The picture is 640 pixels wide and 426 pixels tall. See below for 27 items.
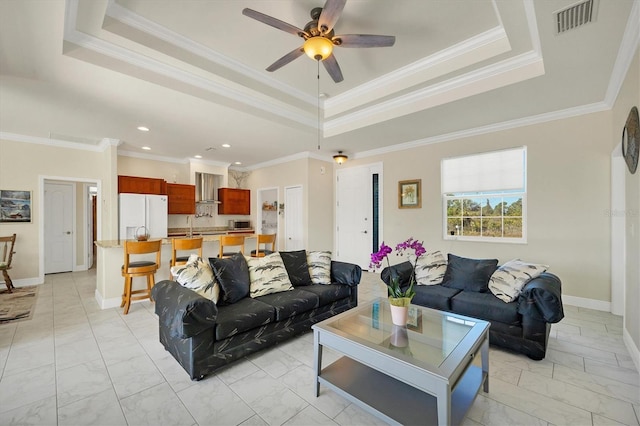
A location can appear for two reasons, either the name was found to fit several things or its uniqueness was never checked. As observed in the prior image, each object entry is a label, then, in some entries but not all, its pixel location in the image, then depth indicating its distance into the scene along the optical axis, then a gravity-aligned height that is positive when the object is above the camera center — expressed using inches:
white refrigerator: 215.5 -1.3
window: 167.2 +9.9
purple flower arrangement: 83.8 -16.6
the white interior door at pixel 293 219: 251.1 -6.6
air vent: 78.4 +58.4
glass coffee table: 58.5 -34.7
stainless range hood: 276.8 +25.5
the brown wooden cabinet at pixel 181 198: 253.1 +13.4
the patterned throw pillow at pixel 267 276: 113.2 -27.2
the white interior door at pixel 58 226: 239.3 -12.1
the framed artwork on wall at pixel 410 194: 206.5 +13.5
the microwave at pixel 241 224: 296.0 -12.9
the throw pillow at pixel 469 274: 119.3 -27.9
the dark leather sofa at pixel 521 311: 90.7 -36.4
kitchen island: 148.7 -34.3
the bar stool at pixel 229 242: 176.2 -19.2
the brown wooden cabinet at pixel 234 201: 286.0 +12.1
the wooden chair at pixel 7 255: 175.9 -28.6
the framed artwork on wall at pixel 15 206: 190.7 +4.9
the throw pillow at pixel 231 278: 103.6 -25.5
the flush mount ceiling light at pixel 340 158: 230.4 +45.0
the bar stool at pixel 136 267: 138.7 -28.4
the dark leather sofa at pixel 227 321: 81.0 -37.0
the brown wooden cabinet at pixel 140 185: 219.0 +22.7
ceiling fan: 82.0 +56.9
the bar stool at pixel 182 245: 156.6 -19.1
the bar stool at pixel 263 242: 194.5 -21.2
